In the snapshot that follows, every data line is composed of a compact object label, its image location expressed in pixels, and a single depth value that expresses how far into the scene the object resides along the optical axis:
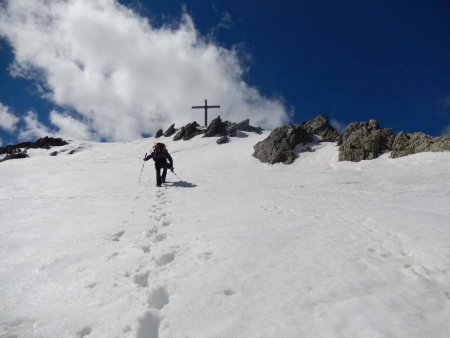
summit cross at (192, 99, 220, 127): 51.69
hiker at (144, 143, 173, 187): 17.83
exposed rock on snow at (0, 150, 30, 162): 47.29
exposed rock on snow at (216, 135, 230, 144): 37.08
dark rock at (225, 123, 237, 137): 40.74
